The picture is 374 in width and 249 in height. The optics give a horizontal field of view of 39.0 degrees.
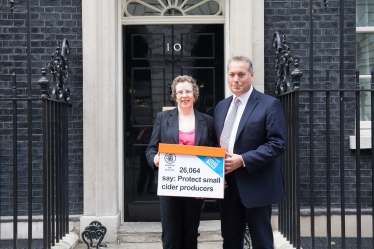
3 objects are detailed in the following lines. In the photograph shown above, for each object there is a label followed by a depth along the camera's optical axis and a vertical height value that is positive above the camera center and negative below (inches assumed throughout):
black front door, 267.4 +16.2
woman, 171.5 -9.6
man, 155.9 -14.1
